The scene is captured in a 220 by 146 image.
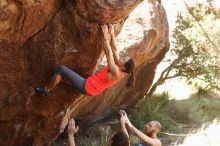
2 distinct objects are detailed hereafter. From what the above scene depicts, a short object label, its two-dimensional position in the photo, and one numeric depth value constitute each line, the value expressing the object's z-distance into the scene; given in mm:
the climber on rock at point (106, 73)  6715
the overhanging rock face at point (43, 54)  6918
